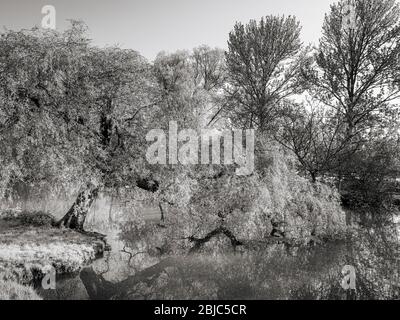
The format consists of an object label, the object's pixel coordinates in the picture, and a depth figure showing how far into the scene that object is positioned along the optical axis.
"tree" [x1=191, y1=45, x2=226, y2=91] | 25.50
